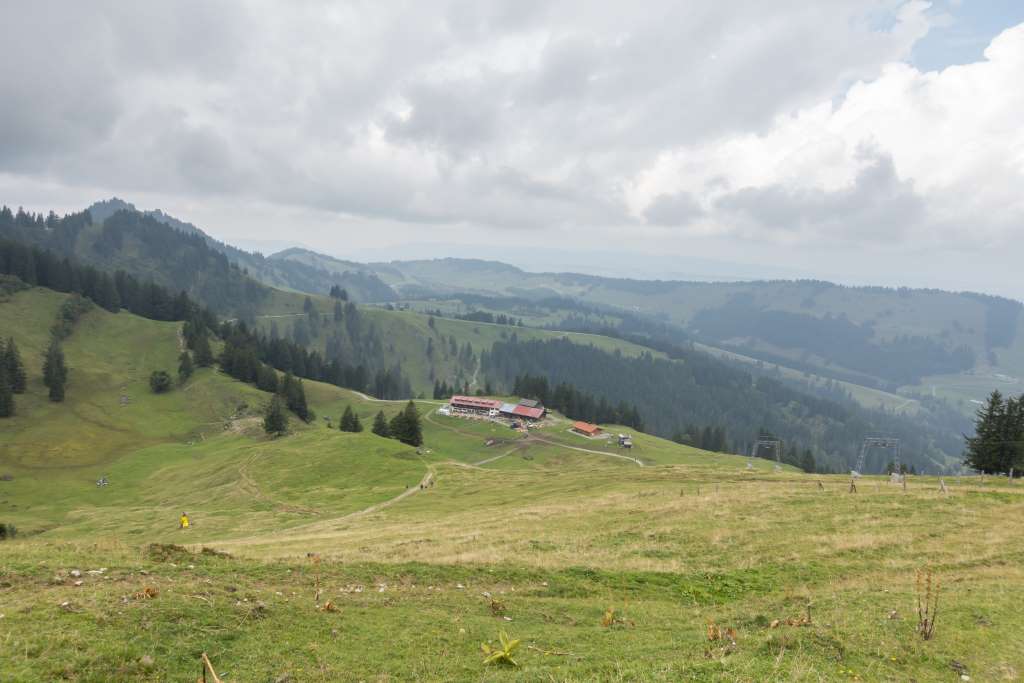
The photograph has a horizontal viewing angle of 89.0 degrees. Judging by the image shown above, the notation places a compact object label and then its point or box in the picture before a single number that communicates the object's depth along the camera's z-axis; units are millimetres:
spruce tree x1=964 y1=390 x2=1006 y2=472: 72938
